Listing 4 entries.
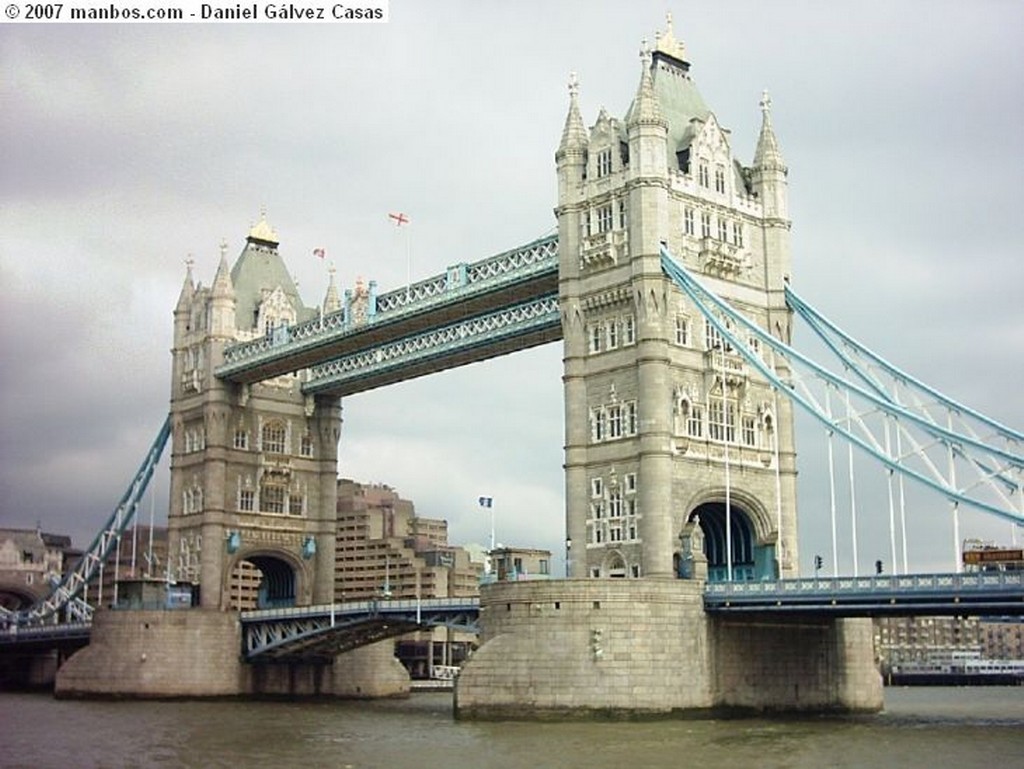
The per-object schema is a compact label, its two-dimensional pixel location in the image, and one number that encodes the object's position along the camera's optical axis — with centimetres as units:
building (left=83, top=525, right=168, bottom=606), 9556
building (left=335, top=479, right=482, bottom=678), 16800
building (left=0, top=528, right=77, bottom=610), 13225
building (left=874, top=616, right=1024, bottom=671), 17794
